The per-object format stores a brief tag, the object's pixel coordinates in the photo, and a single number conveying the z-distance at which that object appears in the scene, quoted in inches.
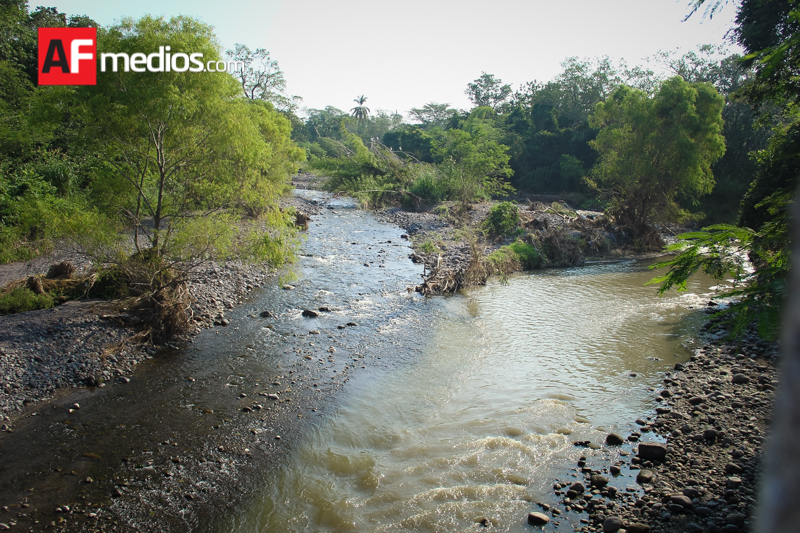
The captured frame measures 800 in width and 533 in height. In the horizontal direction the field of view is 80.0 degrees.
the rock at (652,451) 283.7
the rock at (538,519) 238.4
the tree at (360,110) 3688.5
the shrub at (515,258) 774.5
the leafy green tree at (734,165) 1250.0
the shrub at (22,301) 418.0
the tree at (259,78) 2011.6
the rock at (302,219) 1047.0
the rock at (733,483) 245.8
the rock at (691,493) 243.4
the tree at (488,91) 2876.5
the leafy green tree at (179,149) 409.1
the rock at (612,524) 226.5
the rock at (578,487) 260.5
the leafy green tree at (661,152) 892.6
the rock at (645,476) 264.4
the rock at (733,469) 258.4
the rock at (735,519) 218.3
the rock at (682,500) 235.5
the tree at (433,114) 3043.8
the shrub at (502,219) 985.5
